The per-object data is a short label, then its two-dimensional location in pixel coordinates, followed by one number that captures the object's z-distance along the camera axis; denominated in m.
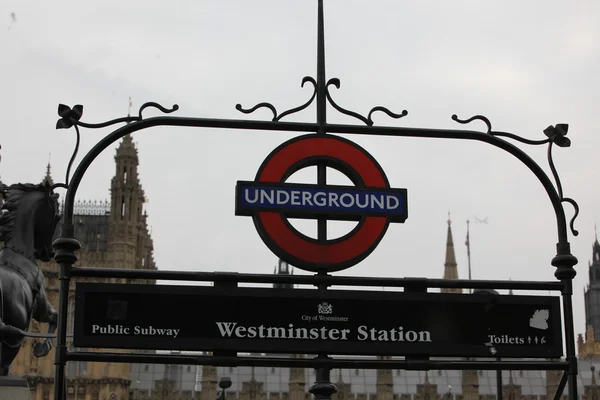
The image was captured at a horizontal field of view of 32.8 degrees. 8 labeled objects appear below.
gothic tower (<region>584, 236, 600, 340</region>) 152.62
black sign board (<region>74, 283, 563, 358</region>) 10.77
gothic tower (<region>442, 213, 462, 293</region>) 120.38
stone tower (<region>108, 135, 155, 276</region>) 85.62
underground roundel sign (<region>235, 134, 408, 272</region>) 11.52
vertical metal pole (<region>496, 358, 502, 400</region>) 20.97
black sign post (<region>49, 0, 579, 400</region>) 10.82
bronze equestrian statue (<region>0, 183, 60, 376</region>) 15.77
